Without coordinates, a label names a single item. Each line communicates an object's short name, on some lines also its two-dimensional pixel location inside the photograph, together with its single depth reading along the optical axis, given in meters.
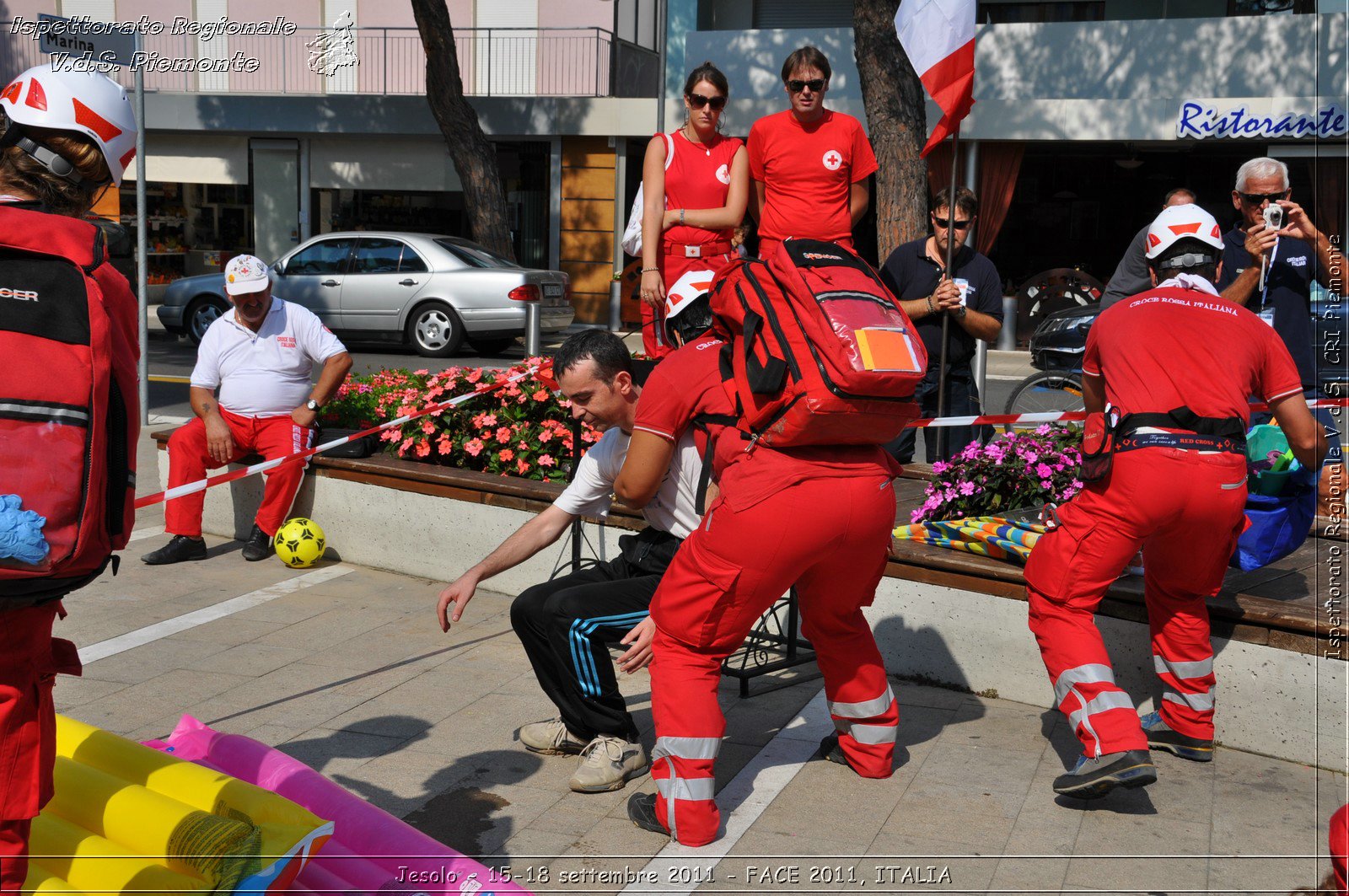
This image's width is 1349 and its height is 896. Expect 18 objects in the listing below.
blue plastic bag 4.87
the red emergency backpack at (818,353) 3.69
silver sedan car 17.00
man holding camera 5.86
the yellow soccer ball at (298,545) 7.08
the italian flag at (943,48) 6.78
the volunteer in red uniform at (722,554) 3.81
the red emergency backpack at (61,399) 2.52
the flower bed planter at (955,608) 4.55
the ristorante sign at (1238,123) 18.08
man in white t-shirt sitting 4.36
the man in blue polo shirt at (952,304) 7.07
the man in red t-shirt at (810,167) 6.48
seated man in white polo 7.34
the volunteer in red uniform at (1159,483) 4.14
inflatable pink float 3.34
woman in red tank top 6.54
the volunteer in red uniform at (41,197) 2.57
